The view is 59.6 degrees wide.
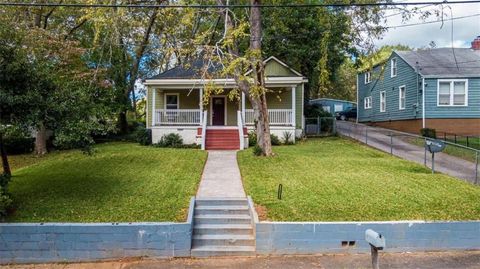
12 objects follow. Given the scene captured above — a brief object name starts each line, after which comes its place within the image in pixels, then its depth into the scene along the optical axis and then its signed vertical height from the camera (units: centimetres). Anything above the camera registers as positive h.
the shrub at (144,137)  2149 -95
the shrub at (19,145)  2038 -129
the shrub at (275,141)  2076 -111
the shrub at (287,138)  2101 -98
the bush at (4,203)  752 -155
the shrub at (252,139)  2063 -101
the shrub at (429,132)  2202 -72
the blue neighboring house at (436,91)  2388 +164
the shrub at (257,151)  1569 -122
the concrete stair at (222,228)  774 -219
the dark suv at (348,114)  4125 +46
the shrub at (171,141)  2060 -112
